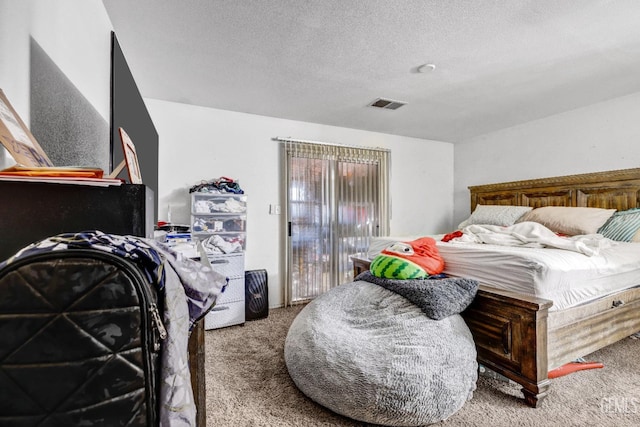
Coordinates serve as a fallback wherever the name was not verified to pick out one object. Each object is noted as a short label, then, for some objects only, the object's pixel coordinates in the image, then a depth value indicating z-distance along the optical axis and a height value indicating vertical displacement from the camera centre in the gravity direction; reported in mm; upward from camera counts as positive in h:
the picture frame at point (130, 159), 970 +202
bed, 1552 -693
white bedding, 1680 -340
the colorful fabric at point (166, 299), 495 -163
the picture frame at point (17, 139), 658 +186
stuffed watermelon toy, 2038 -329
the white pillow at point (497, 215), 3283 +13
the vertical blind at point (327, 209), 3510 +90
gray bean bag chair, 1359 -745
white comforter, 2000 -176
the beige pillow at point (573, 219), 2688 -28
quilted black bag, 418 -191
